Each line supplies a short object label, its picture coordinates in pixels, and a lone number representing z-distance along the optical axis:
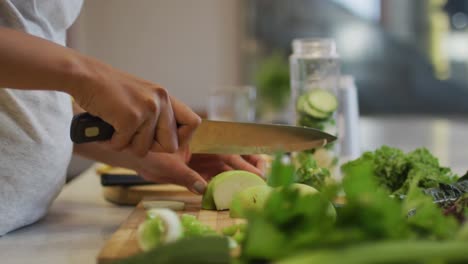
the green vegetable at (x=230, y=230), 1.07
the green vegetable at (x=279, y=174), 0.79
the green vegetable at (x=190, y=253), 0.77
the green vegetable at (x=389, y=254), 0.67
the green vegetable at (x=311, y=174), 1.49
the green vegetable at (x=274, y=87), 3.95
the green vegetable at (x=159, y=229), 0.89
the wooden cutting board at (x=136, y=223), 0.99
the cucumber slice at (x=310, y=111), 1.85
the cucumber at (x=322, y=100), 1.86
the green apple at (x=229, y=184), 1.36
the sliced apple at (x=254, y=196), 1.18
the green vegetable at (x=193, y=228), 0.96
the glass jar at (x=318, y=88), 1.85
